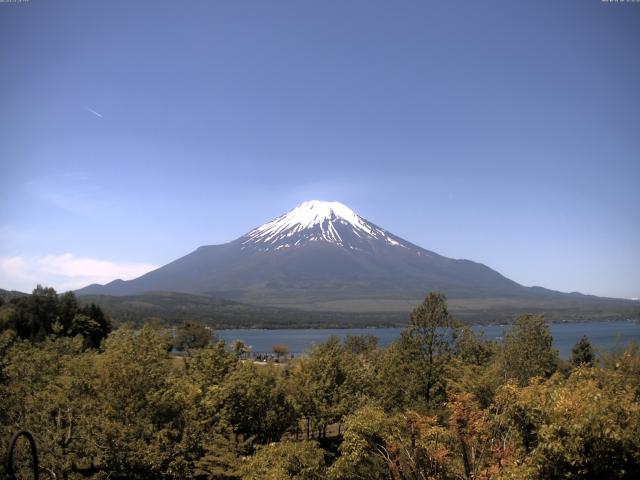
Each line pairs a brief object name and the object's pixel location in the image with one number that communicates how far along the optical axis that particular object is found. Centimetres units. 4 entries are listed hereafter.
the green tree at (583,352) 3975
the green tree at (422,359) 2369
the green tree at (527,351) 2589
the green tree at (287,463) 1214
